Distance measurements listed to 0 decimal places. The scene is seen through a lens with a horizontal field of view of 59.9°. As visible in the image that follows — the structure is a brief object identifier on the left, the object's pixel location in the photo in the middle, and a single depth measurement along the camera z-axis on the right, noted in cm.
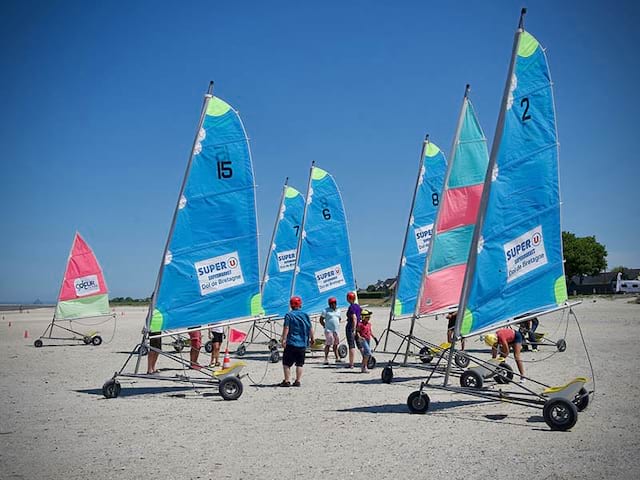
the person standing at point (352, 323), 1255
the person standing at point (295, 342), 1039
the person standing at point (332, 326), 1388
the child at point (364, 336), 1212
